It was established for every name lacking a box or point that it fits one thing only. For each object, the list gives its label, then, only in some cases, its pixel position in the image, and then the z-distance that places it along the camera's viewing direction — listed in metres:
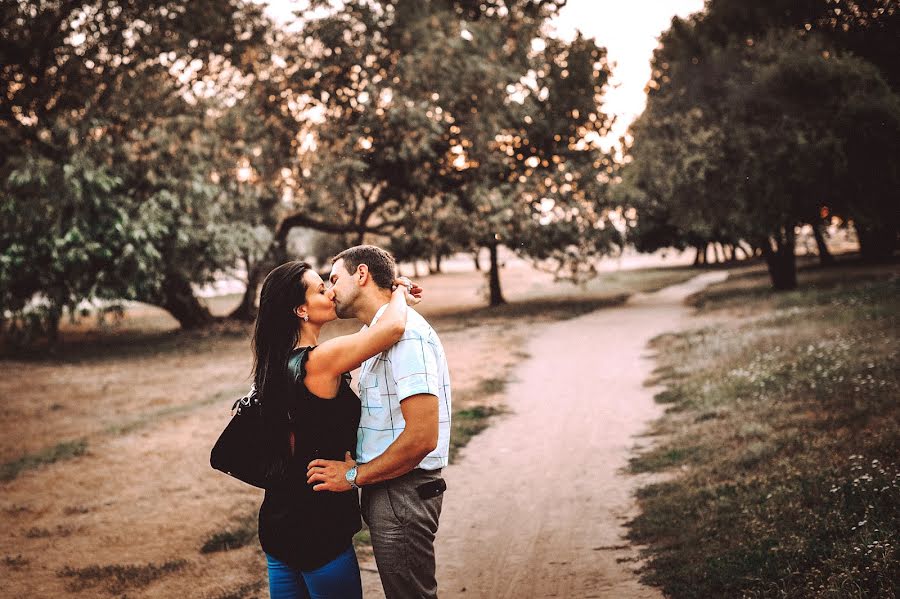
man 2.93
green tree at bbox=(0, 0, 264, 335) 17.83
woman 2.93
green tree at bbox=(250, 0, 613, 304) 22.38
